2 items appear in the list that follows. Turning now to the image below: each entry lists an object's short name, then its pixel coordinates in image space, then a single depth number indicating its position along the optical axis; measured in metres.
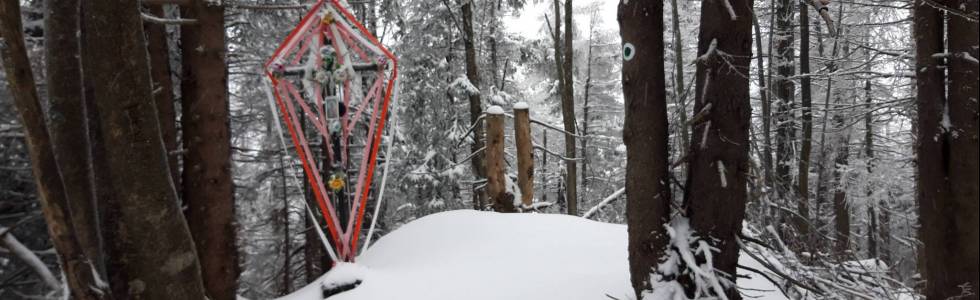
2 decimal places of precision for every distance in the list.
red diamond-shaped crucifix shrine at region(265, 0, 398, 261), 4.30
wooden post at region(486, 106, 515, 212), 6.37
